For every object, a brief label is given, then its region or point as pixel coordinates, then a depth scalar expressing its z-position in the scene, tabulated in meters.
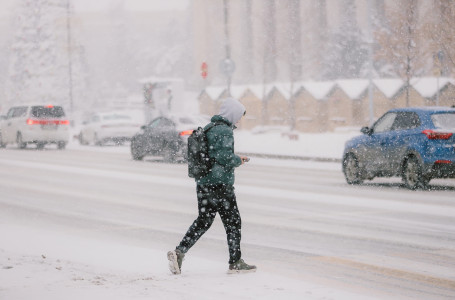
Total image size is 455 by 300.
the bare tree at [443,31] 36.81
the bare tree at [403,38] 46.94
